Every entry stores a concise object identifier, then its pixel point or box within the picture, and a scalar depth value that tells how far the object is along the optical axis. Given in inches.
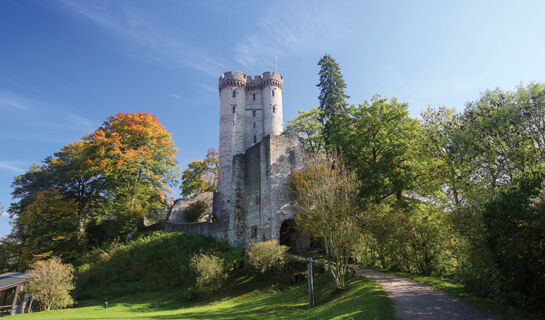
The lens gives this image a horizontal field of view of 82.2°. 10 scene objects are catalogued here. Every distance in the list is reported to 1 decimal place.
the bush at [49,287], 716.0
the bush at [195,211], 1252.5
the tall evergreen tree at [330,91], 1160.8
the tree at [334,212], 573.6
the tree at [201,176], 1581.0
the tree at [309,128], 1200.2
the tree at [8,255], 1149.1
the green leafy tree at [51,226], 1058.7
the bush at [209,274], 717.9
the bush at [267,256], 707.4
